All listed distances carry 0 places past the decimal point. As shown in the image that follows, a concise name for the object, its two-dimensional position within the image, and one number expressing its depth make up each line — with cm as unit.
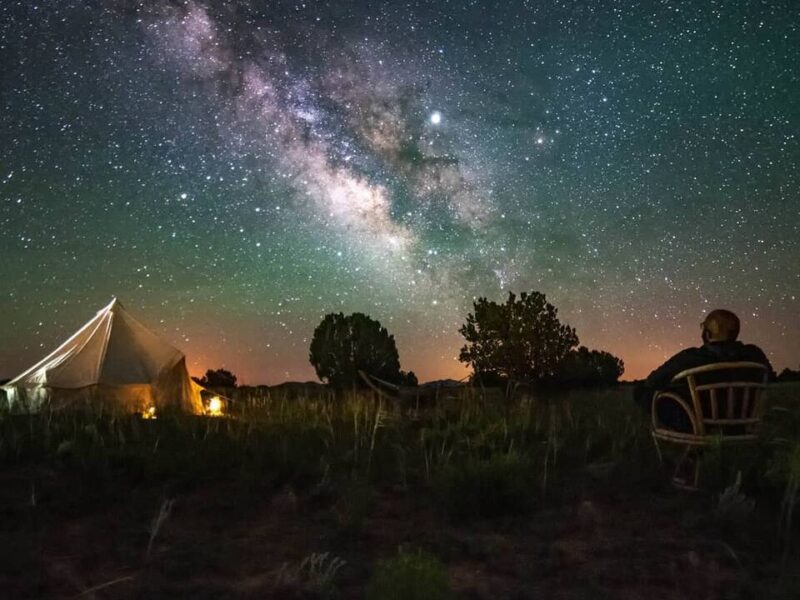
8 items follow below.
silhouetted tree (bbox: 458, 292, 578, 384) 2000
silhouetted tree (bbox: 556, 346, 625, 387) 2017
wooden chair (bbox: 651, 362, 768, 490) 455
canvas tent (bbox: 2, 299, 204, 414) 1422
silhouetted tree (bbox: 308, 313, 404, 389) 2023
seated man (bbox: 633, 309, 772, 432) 486
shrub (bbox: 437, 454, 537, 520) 431
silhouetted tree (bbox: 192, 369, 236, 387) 2888
